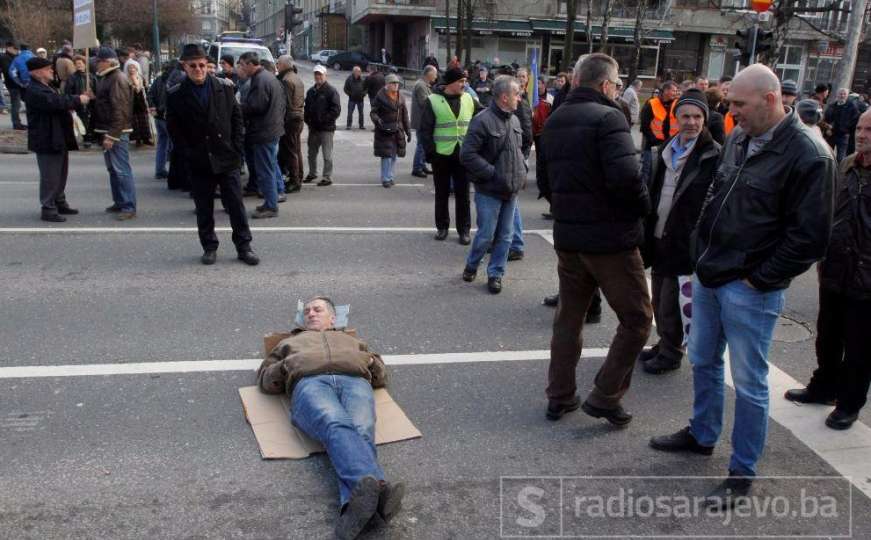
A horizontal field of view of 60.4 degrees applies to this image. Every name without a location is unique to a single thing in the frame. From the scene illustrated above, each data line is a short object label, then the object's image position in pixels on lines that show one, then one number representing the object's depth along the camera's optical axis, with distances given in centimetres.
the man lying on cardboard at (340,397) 326
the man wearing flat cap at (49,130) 848
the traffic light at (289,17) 2465
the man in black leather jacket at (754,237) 316
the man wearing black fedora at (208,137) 700
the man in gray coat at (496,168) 665
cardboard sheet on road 392
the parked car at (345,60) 5434
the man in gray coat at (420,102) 1286
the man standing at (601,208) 386
